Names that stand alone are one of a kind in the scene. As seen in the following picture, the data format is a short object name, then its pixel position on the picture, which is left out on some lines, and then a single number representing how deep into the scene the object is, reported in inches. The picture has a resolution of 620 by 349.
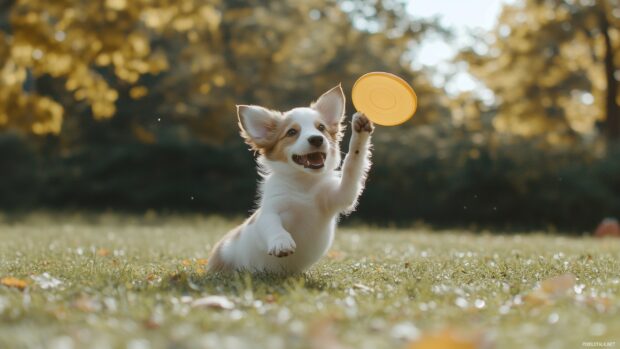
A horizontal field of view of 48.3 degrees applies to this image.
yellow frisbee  205.0
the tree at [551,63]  839.7
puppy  188.9
